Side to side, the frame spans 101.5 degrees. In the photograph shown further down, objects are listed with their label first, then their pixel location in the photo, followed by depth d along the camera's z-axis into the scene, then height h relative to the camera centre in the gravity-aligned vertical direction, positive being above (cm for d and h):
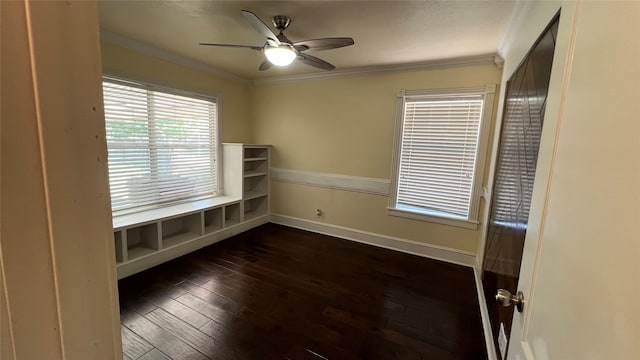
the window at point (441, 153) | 299 -1
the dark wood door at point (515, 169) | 130 -8
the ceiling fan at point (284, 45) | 201 +82
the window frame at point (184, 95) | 277 +43
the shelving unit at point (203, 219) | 276 -102
